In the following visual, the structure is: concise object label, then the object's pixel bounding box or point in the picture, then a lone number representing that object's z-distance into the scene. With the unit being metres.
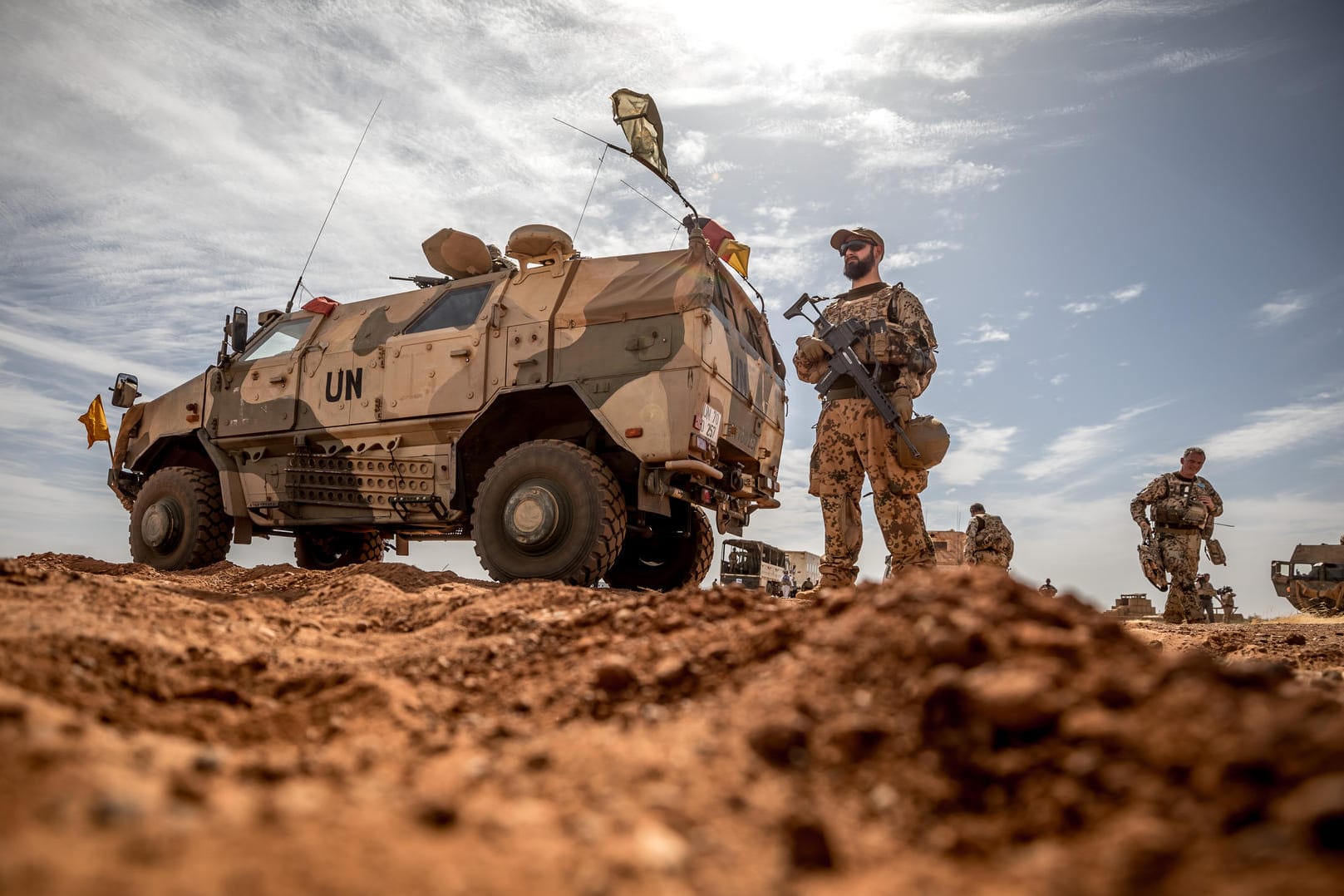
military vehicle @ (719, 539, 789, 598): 17.72
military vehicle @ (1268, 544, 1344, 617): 19.42
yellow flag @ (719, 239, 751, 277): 6.16
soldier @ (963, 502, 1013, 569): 10.34
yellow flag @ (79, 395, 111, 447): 7.68
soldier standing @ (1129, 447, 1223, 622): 10.38
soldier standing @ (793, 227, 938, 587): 5.35
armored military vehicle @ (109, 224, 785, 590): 4.89
